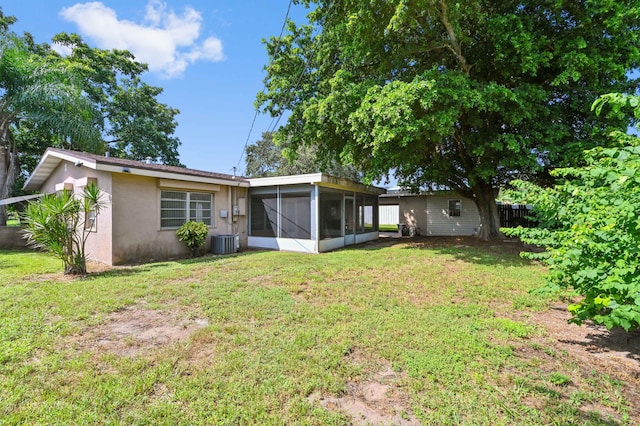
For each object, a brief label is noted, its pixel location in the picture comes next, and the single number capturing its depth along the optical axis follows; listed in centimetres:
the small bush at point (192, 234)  910
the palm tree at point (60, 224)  619
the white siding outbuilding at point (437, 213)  1673
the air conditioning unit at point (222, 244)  1007
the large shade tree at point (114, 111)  1706
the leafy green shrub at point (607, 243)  228
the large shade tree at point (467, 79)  788
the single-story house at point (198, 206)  802
